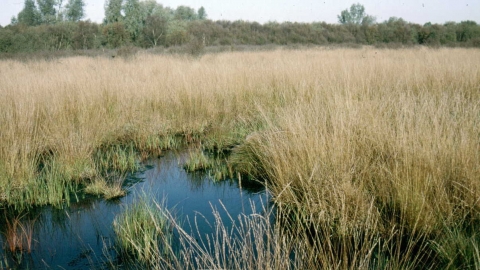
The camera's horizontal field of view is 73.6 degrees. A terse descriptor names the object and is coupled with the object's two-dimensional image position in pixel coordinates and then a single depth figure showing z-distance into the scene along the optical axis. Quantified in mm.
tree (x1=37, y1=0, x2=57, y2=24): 55375
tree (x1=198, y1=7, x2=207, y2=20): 108269
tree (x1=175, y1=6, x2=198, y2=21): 80119
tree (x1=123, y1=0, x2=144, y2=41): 27891
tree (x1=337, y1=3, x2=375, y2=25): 79631
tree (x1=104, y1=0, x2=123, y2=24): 31114
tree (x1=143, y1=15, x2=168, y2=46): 25328
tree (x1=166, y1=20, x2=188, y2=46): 24750
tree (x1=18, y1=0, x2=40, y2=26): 55134
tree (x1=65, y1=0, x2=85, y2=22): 56906
